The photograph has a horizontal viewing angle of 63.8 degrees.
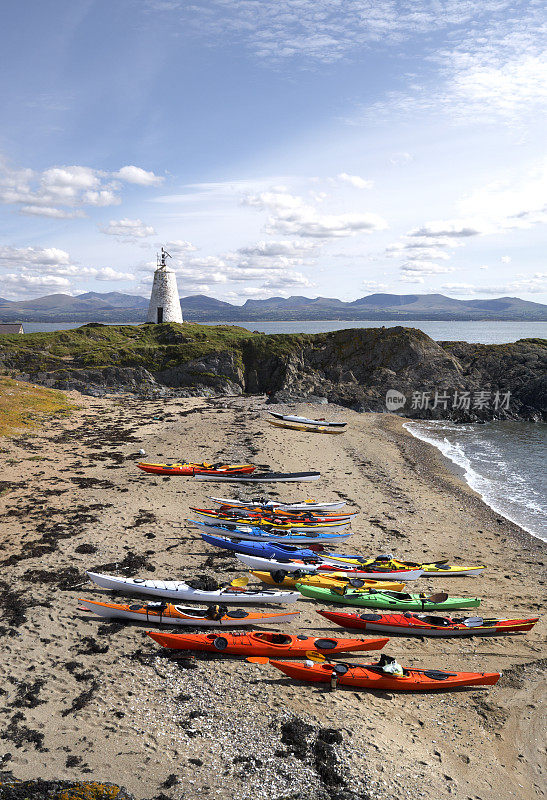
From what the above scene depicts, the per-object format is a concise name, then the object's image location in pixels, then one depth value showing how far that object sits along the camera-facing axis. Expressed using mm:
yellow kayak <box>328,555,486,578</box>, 15953
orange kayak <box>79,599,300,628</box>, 12992
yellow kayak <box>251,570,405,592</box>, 14961
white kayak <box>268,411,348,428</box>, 39856
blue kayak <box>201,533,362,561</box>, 16812
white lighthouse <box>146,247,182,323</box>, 68375
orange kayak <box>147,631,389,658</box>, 11758
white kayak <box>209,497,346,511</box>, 21234
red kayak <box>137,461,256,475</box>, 25938
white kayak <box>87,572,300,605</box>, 13961
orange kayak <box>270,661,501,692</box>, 11070
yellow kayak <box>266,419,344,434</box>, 39000
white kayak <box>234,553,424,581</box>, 15625
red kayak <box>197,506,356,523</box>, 19555
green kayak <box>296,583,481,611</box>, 14273
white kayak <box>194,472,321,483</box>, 25750
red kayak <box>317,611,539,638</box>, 13266
